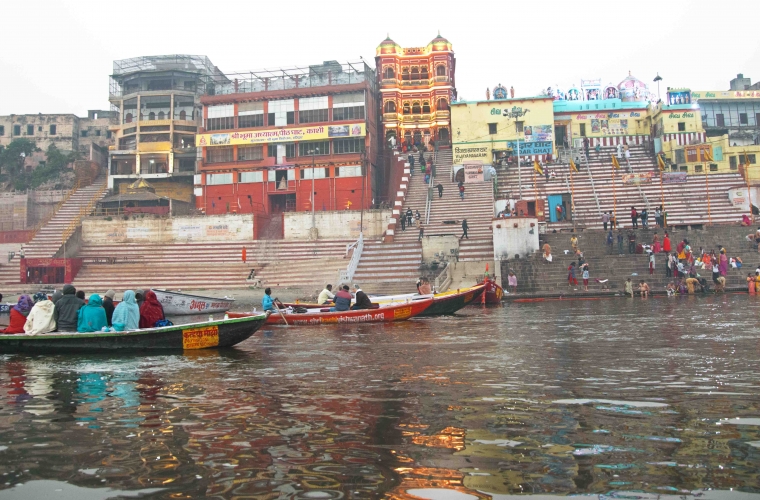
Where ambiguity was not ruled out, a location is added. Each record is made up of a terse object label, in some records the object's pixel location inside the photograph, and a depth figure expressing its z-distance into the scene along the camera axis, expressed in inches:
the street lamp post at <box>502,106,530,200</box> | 1988.2
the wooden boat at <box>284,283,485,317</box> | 828.6
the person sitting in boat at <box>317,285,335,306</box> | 869.1
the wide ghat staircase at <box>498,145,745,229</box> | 1487.5
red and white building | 1974.7
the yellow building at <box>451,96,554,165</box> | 1974.7
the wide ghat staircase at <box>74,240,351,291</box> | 1391.5
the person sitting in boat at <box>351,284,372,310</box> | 777.6
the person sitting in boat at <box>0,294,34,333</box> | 528.4
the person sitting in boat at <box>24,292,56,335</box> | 506.5
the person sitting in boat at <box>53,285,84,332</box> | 518.6
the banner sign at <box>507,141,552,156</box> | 1963.6
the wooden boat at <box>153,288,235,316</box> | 681.0
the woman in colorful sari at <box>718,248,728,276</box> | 1117.1
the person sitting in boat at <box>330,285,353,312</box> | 769.6
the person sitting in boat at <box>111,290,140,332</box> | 507.5
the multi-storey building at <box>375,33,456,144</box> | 2235.5
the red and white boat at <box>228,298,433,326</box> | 761.6
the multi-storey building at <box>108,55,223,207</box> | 2249.0
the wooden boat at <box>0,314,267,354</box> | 499.2
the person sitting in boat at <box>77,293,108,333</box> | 509.0
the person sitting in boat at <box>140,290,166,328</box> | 539.8
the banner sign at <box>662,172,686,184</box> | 1638.2
